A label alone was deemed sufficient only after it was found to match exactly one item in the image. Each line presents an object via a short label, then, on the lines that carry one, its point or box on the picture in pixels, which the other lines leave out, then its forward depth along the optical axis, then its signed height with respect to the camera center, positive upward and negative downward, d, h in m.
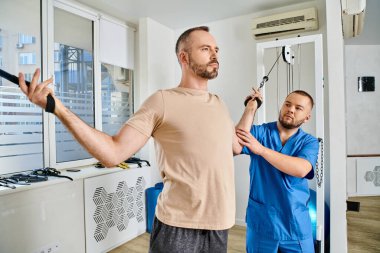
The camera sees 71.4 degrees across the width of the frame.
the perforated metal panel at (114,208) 2.44 -0.82
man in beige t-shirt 0.97 -0.16
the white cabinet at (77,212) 1.90 -0.72
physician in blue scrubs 1.34 -0.32
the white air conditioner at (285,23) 2.72 +1.10
